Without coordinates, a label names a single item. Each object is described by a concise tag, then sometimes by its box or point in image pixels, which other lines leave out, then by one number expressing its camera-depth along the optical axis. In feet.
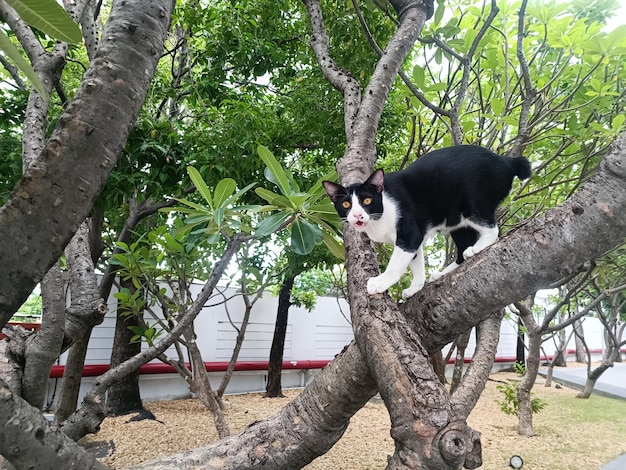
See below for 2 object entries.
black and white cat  3.86
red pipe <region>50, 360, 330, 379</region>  12.79
